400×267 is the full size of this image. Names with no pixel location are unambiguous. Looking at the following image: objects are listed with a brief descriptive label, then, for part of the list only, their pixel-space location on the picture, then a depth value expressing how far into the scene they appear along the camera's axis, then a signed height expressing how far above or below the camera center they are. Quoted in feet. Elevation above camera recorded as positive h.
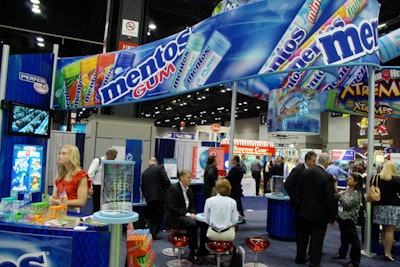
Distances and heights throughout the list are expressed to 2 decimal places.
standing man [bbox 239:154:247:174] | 38.88 -1.18
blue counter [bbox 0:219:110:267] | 7.16 -2.12
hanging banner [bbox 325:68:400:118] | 18.93 +3.43
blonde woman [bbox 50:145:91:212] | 9.53 -1.06
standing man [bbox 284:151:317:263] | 14.69 -1.43
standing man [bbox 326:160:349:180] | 27.22 -1.21
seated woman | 12.25 -2.40
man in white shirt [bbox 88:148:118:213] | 18.37 -1.76
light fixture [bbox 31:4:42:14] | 29.60 +11.30
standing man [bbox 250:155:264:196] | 41.54 -2.37
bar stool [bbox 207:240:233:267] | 11.75 -3.27
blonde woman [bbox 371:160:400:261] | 14.88 -1.84
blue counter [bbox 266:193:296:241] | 18.76 -3.58
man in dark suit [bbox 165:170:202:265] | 14.24 -2.69
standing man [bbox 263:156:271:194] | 44.43 -2.95
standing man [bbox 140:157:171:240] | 17.72 -2.30
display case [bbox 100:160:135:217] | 7.43 -0.97
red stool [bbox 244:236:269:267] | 12.62 -3.36
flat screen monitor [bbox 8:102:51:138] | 15.80 +0.97
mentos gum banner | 12.75 +4.03
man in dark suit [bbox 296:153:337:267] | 13.46 -1.95
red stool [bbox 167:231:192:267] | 13.02 -3.54
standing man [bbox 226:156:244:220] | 20.80 -1.61
